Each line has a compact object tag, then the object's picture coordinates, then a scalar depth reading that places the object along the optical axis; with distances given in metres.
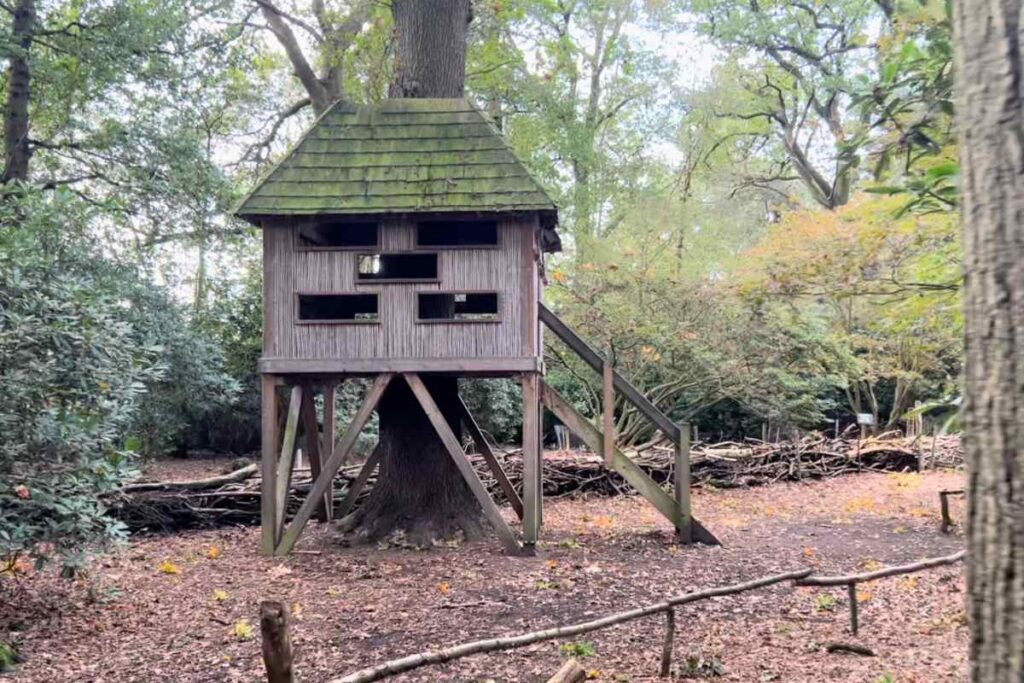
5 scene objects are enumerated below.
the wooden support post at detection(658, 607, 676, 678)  5.07
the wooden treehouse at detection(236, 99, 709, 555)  9.21
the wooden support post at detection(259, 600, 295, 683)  2.99
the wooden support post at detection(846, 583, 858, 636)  5.80
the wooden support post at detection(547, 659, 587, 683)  4.13
